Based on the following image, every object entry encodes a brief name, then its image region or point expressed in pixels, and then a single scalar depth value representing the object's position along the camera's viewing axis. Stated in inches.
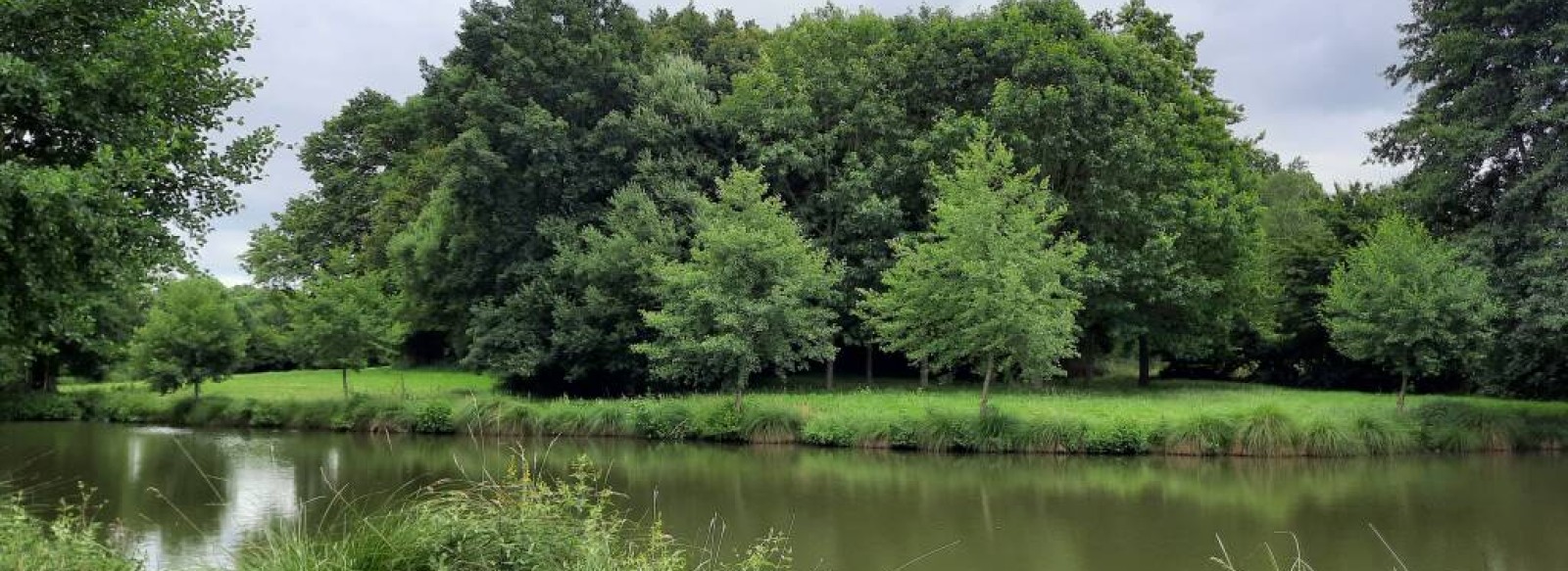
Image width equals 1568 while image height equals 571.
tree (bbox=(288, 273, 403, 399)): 1152.2
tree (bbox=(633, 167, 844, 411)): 895.1
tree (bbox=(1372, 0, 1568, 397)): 799.1
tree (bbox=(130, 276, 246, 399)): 1106.7
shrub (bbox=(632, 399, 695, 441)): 912.9
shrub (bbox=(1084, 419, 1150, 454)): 766.5
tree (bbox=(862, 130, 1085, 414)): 800.9
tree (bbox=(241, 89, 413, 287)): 1831.9
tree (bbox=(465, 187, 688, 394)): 1083.9
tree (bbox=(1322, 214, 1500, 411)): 813.9
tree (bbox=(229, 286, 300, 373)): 1699.1
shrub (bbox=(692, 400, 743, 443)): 883.4
